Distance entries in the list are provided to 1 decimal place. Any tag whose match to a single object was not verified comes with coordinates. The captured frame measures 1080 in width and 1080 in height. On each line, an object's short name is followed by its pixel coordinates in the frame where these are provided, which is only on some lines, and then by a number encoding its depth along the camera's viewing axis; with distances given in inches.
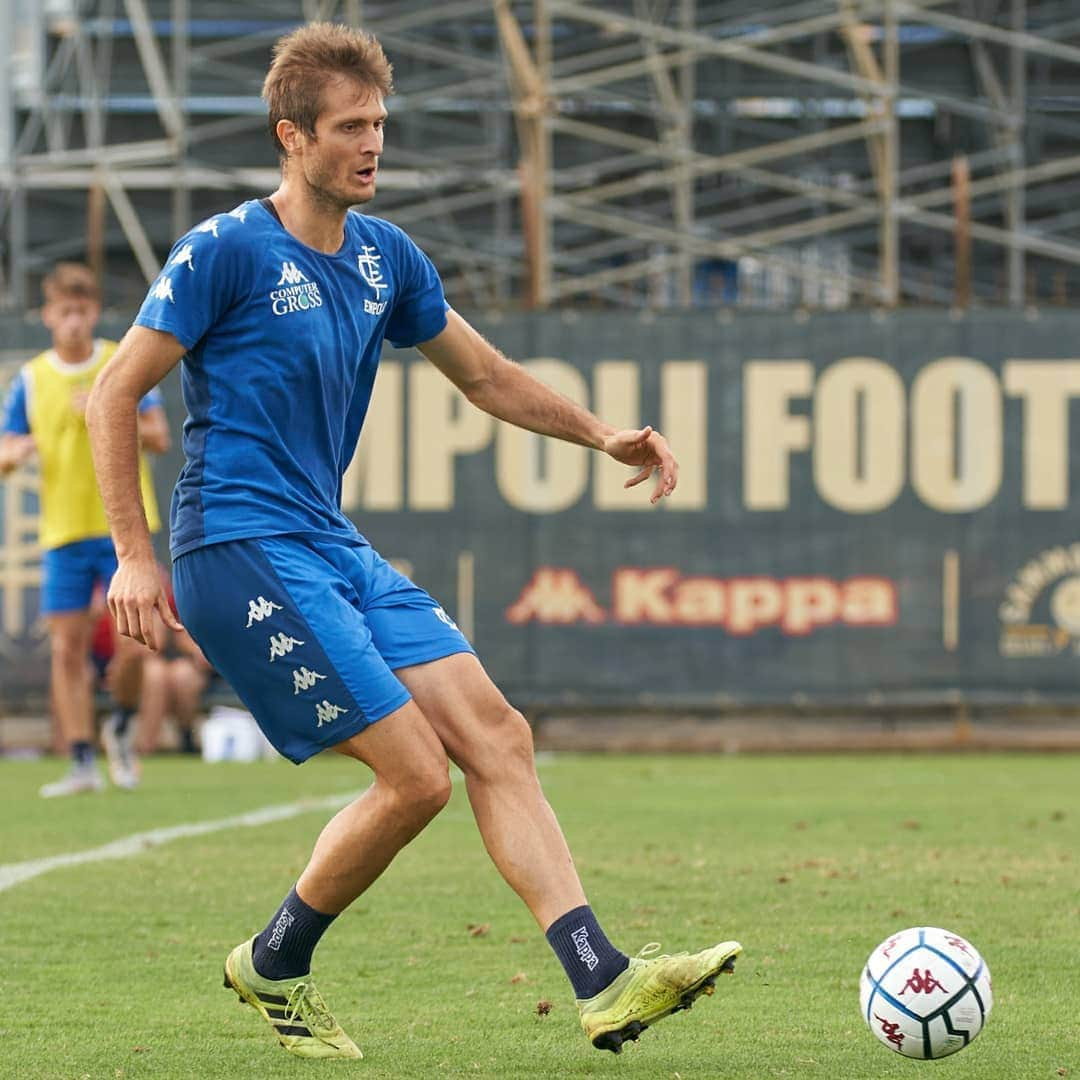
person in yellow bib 890.1
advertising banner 1125.7
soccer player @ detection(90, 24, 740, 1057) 377.7
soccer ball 366.0
